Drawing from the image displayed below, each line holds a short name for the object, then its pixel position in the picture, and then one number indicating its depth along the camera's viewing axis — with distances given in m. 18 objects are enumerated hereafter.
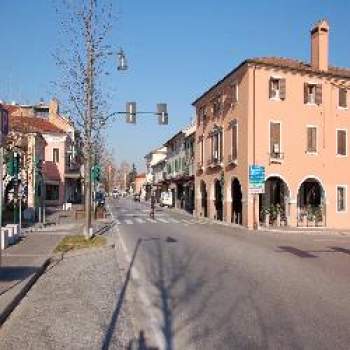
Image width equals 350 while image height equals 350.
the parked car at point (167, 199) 69.92
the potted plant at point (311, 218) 34.75
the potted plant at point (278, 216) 33.75
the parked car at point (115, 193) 141.07
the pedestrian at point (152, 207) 40.00
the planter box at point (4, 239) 16.38
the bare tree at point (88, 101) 20.27
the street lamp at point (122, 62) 22.23
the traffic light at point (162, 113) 25.06
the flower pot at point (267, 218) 33.47
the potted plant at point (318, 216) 34.84
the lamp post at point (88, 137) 20.02
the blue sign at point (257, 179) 30.61
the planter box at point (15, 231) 19.22
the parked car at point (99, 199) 48.67
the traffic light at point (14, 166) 24.33
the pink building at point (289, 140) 33.69
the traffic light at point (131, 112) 24.19
